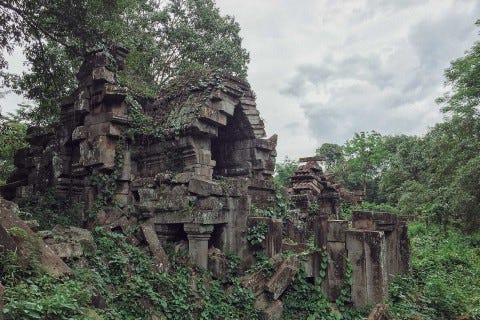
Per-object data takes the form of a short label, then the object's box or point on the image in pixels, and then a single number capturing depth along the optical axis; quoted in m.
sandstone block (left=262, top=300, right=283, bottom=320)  6.79
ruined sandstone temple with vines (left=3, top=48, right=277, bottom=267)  8.02
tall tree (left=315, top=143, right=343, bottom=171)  44.76
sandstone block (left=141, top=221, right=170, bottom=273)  7.04
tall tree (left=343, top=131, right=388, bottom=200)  35.22
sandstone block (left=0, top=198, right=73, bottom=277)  4.60
